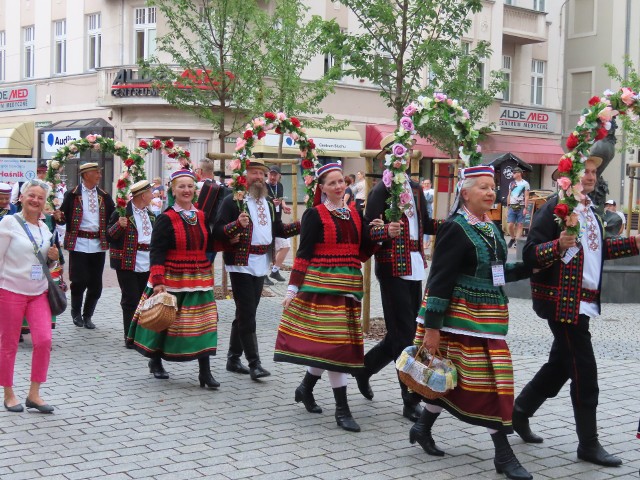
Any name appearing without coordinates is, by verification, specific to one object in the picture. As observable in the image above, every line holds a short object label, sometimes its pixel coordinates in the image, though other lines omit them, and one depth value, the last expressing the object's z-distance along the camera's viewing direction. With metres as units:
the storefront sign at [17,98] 35.94
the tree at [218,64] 18.94
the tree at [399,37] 12.35
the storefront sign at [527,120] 40.06
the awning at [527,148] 39.28
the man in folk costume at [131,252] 10.23
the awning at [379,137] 34.28
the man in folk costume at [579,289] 6.01
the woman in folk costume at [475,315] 5.75
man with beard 8.47
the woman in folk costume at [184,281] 8.04
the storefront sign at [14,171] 22.70
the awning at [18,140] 35.69
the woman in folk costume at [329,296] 6.98
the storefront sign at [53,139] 33.24
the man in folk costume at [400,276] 7.21
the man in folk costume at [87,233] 11.27
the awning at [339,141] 33.59
